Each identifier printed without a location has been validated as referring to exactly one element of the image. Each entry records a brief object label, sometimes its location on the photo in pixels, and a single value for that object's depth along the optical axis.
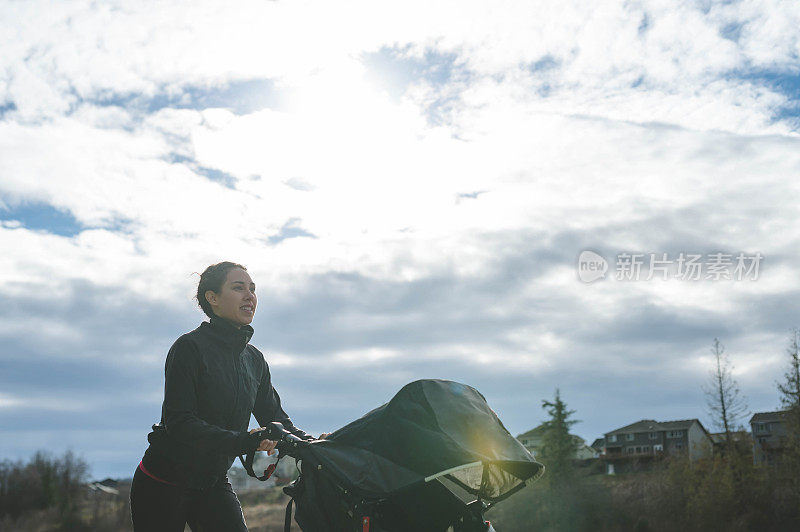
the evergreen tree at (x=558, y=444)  42.06
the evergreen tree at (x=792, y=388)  36.28
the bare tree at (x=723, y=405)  43.59
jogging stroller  3.28
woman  3.75
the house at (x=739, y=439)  39.16
